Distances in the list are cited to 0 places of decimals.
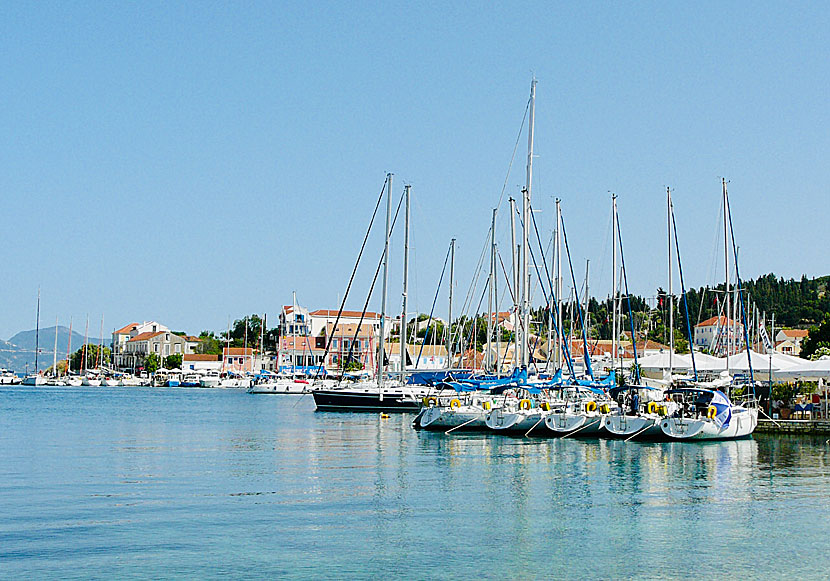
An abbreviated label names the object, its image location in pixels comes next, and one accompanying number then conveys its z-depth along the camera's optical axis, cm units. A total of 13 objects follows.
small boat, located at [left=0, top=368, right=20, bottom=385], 18146
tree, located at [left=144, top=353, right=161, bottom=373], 18425
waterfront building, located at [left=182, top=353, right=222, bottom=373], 18100
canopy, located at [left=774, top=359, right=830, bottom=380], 4522
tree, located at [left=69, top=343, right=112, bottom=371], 18641
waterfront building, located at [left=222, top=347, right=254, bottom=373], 17375
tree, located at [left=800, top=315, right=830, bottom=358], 9800
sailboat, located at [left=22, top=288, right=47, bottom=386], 16800
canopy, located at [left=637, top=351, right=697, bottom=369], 5581
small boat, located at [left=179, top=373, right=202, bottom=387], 16388
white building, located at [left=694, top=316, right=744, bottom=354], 14852
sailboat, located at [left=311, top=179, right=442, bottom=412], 6738
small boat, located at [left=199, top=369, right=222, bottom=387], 16062
